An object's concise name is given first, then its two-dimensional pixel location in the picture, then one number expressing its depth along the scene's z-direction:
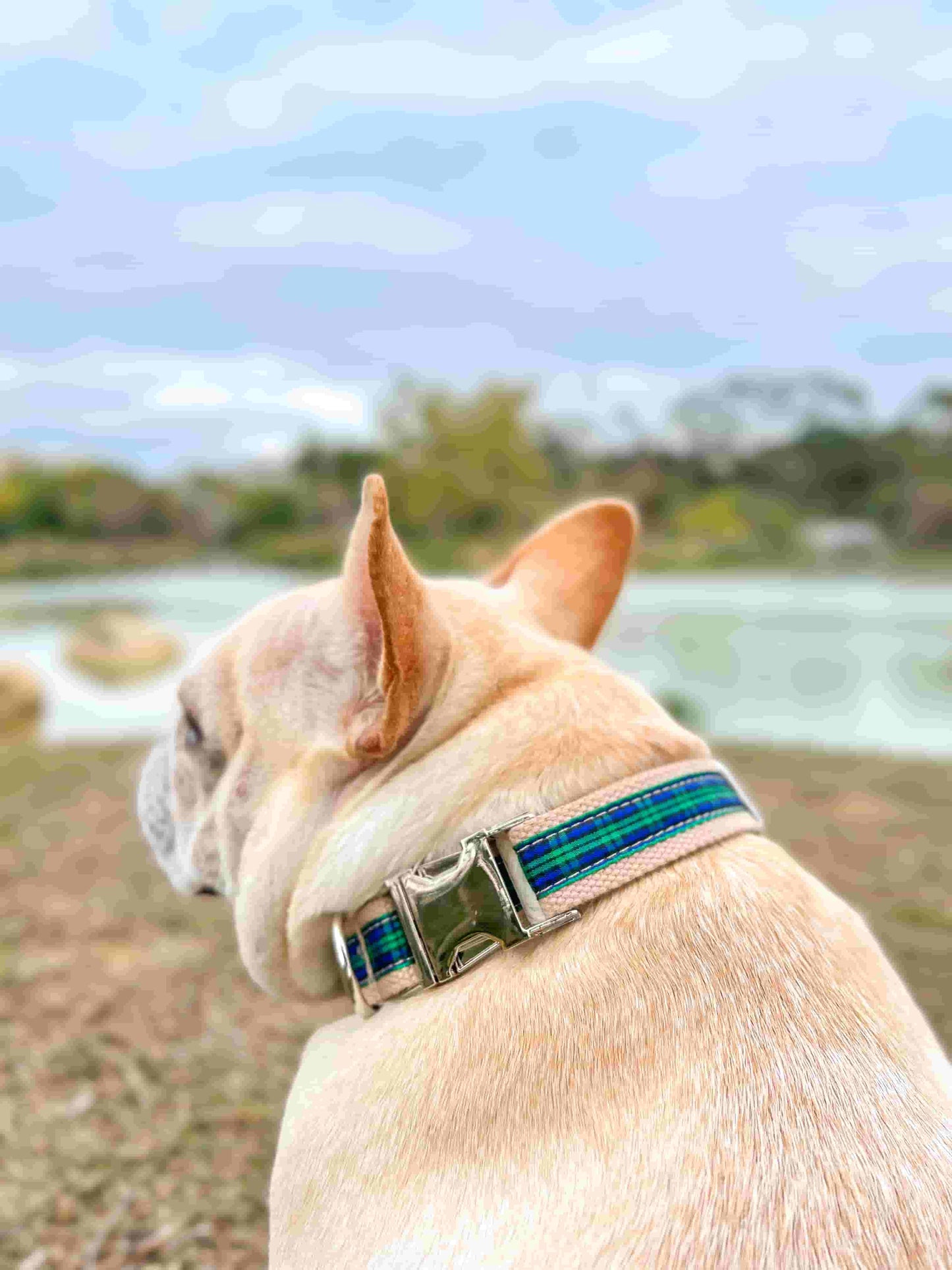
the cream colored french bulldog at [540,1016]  0.22
